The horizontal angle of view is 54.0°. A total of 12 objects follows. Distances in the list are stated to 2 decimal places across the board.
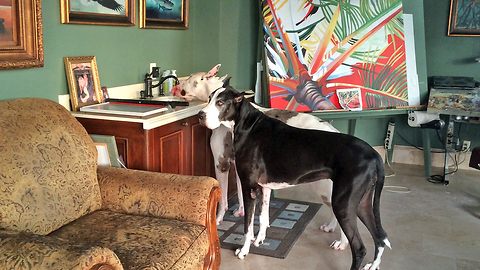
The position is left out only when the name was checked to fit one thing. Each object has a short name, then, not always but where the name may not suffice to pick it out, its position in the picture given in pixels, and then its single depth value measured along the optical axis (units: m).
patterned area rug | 3.08
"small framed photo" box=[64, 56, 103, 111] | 2.97
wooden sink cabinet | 2.85
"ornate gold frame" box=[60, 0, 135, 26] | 2.91
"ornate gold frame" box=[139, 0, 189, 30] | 3.69
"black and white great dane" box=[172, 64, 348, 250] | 3.13
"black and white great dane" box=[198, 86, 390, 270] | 2.46
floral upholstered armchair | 1.95
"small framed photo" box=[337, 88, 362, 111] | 4.36
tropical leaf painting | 4.40
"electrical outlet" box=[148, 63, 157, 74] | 3.86
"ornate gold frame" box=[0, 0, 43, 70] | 2.51
